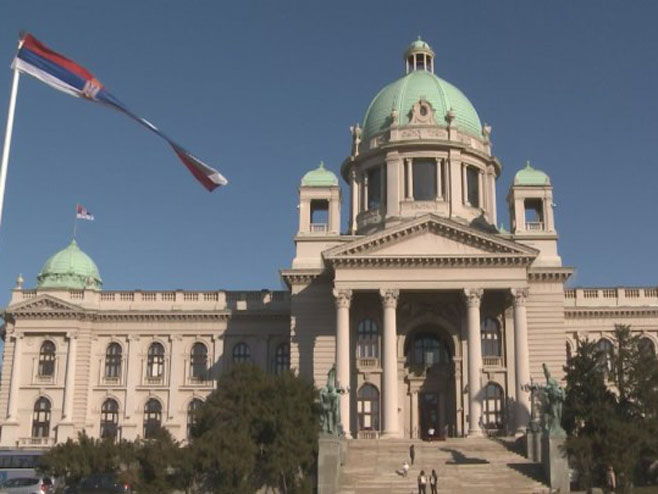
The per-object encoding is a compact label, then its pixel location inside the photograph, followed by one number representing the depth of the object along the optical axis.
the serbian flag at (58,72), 22.45
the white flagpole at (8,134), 21.00
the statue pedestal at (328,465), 41.19
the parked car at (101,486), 42.25
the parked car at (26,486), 41.86
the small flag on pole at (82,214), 63.31
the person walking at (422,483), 38.89
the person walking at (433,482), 39.59
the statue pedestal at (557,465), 40.97
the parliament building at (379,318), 54.06
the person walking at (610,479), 39.16
